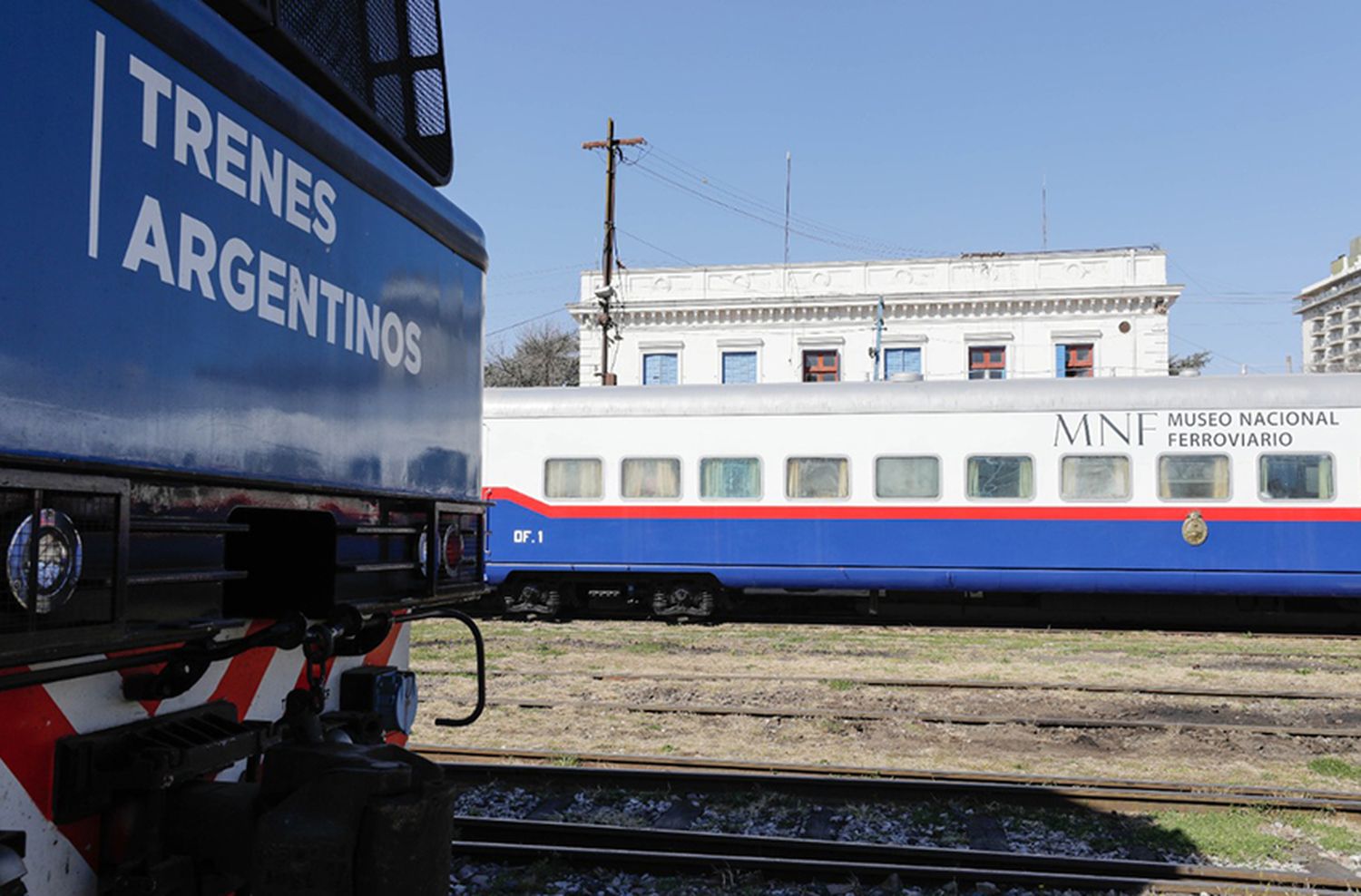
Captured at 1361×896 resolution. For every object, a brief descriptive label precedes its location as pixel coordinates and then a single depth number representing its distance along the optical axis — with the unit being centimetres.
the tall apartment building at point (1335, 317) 14962
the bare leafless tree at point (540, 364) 5409
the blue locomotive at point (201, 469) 188
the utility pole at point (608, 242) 2891
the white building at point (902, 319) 3356
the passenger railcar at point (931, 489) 1441
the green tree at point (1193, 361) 5908
